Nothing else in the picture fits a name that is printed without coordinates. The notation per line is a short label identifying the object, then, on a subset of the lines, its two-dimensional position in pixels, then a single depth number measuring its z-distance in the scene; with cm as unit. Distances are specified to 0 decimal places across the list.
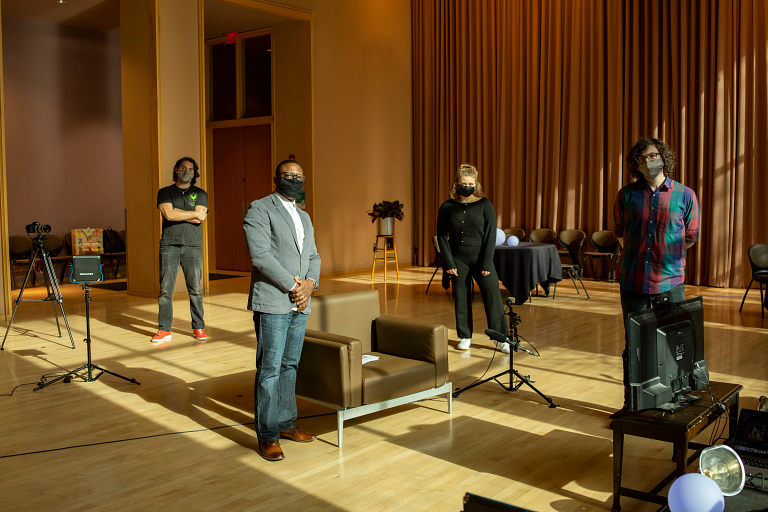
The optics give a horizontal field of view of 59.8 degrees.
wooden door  1259
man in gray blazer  353
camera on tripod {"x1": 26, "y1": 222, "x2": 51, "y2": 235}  625
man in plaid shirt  367
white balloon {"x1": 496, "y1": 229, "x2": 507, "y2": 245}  872
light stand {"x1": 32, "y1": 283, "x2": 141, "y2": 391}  510
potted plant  1139
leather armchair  381
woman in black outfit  594
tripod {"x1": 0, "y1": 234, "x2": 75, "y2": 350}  617
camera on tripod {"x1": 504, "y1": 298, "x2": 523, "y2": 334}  473
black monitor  279
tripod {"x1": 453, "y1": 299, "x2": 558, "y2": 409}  449
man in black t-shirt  661
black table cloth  831
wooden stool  1135
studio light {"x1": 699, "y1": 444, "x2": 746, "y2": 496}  255
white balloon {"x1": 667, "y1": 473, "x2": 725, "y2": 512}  232
